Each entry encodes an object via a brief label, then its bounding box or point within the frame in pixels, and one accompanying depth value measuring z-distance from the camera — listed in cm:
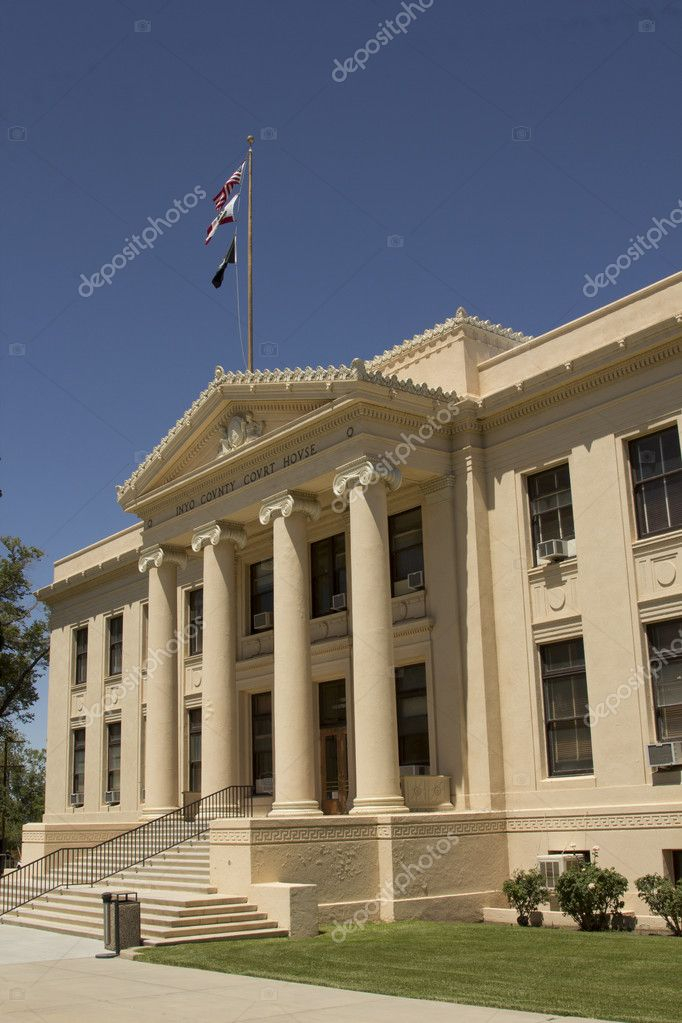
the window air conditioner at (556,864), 1941
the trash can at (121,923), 1593
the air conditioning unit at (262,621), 2842
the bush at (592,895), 1788
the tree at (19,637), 5044
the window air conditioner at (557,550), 2117
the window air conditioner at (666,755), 1841
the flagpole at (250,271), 2850
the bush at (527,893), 1912
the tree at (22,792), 8062
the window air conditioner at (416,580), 2369
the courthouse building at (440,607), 1947
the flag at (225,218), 2753
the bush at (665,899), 1680
